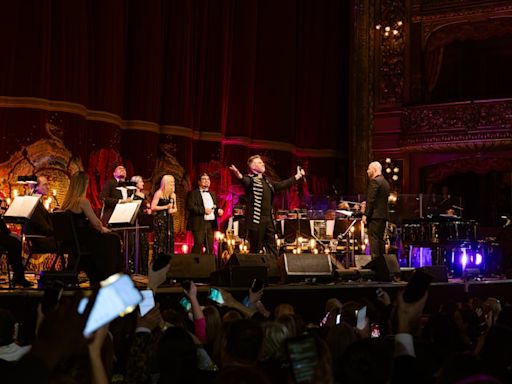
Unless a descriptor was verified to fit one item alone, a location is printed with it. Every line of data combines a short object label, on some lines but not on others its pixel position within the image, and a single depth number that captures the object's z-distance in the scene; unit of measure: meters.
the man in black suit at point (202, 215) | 11.69
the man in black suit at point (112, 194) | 10.84
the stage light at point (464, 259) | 12.99
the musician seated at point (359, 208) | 13.19
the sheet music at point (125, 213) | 8.89
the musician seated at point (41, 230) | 8.72
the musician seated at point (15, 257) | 7.99
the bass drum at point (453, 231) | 13.15
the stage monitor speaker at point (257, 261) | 8.80
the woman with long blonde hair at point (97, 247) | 7.82
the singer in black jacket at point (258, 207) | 10.06
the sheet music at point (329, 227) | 13.07
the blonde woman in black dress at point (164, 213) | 11.09
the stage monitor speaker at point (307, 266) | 9.25
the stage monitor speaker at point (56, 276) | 7.50
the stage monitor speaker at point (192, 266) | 8.80
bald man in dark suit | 10.40
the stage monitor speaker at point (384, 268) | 9.54
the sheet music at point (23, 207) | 7.72
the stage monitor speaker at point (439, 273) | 9.59
